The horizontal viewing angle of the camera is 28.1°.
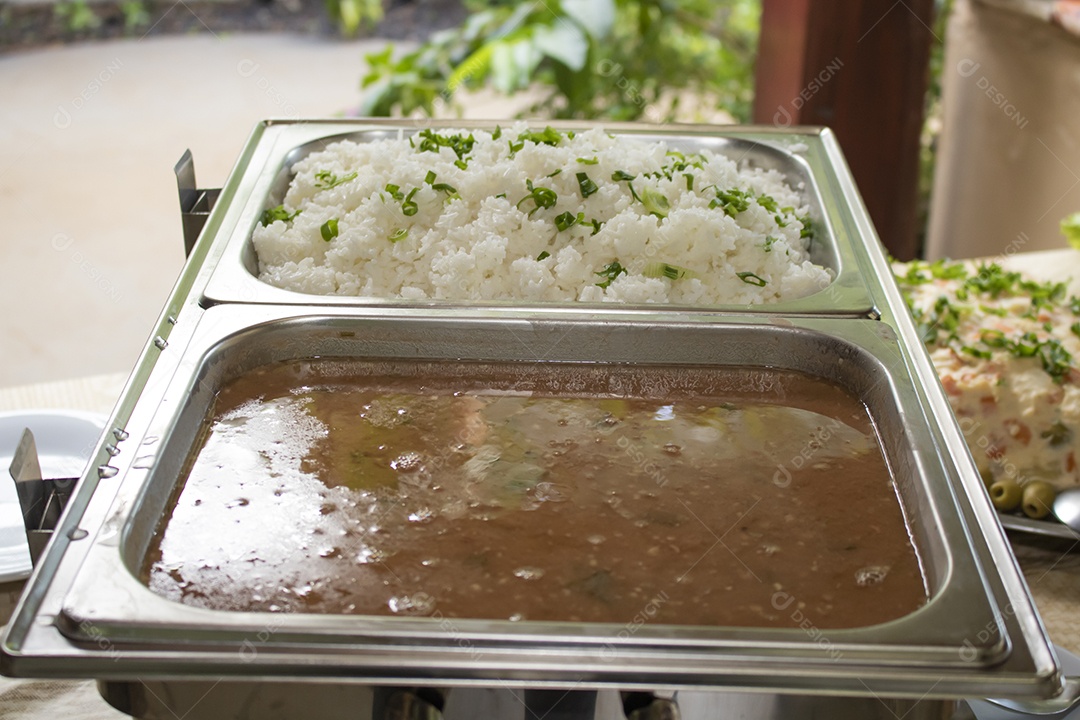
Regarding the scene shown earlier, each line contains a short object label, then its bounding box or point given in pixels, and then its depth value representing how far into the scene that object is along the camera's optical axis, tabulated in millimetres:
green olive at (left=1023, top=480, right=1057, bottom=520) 1007
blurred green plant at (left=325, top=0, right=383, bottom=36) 2853
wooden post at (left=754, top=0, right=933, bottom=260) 1440
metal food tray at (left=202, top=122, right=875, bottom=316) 967
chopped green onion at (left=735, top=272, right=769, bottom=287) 992
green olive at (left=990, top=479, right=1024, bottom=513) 1012
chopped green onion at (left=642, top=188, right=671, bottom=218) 1010
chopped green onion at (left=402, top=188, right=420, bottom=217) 1018
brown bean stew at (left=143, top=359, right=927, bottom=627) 835
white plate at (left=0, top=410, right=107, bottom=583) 1006
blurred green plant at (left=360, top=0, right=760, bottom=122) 1551
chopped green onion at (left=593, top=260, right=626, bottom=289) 986
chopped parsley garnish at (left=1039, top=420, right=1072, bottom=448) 1034
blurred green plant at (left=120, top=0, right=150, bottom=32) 3145
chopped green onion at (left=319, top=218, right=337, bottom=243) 1015
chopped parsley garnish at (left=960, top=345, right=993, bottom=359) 1056
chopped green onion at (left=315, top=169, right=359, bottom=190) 1056
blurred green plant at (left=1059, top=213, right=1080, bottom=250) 1219
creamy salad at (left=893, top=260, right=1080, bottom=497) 1035
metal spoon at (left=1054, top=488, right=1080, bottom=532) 991
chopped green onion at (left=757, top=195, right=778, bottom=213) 1040
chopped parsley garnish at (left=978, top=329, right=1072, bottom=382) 1047
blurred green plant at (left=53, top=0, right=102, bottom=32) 3068
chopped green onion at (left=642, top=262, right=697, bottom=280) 989
